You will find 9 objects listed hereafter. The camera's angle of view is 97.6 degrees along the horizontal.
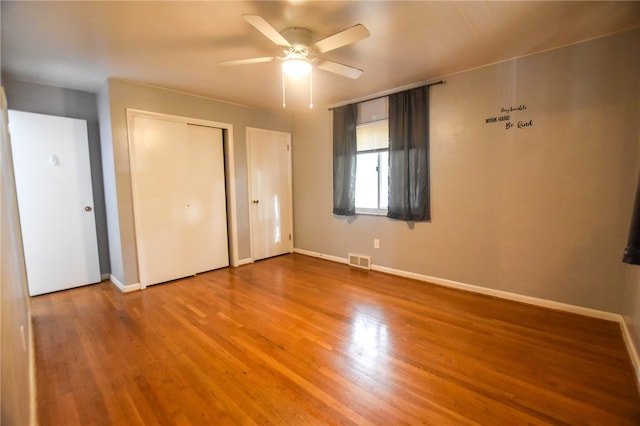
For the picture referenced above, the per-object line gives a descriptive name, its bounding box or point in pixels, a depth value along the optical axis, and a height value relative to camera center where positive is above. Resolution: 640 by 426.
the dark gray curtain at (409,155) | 3.32 +0.38
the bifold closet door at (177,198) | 3.35 -0.10
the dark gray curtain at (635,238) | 1.47 -0.30
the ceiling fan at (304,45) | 1.78 +1.03
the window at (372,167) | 3.77 +0.27
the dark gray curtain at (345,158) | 4.00 +0.42
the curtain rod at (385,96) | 3.18 +1.18
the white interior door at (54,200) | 3.06 -0.08
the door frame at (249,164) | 4.32 +0.39
